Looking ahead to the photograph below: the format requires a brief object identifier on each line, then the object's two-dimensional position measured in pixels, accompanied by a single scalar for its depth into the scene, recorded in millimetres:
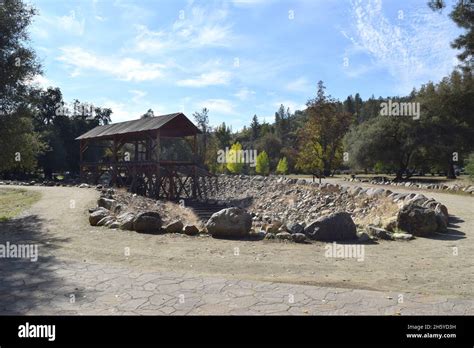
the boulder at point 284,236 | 10086
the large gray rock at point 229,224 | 10469
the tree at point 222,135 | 76306
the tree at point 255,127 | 98112
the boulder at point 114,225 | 11469
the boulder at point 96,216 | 11992
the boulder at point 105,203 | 15528
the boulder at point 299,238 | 9969
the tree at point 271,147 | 73812
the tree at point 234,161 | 59625
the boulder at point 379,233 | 10617
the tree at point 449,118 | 32469
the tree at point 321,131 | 33625
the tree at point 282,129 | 89869
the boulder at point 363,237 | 10227
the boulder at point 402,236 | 10517
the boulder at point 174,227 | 10898
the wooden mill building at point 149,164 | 26516
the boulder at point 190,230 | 10617
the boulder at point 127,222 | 11183
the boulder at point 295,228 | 10738
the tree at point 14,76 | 14672
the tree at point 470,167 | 24266
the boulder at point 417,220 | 11180
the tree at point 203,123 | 62009
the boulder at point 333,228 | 10367
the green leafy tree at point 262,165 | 61312
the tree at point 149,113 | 71750
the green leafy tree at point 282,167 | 60869
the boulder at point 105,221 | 11812
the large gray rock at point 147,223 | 10930
